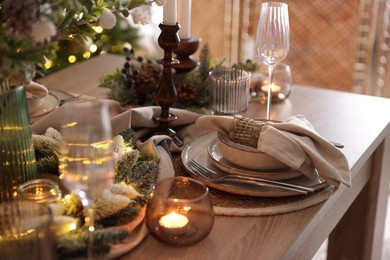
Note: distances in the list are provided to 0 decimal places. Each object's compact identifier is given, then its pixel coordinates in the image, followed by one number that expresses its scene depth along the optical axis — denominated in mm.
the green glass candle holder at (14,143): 948
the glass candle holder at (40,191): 919
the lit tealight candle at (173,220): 930
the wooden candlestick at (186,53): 1502
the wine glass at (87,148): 837
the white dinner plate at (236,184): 1085
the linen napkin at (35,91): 1396
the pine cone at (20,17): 808
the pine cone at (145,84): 1481
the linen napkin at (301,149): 1084
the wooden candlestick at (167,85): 1241
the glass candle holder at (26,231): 822
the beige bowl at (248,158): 1126
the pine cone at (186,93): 1480
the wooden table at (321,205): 951
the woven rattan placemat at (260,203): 1048
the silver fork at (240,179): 1081
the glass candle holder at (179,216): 918
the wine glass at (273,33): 1290
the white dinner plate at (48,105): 1377
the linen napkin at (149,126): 1146
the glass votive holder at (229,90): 1395
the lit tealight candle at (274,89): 1557
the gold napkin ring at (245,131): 1131
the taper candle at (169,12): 1223
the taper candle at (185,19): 1385
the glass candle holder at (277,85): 1565
